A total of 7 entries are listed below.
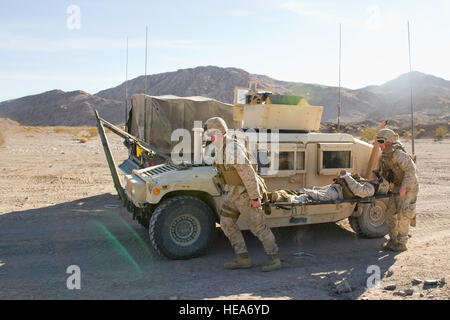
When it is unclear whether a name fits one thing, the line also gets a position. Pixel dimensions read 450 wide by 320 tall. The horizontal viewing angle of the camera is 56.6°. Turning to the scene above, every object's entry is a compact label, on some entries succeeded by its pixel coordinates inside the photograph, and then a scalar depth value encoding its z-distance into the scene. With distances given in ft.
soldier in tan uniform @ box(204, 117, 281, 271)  16.37
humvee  17.93
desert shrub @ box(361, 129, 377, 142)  92.93
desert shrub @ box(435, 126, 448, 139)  114.73
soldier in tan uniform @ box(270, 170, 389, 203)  19.06
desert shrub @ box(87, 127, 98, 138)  108.15
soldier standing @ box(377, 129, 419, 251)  19.57
